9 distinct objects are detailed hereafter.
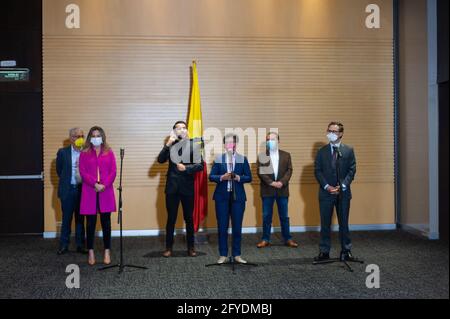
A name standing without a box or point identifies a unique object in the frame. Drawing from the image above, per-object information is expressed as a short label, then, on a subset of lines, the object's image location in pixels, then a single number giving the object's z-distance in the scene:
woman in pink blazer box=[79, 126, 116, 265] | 6.17
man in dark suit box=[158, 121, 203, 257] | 6.61
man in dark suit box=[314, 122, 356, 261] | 6.31
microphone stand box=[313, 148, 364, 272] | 6.18
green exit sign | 8.17
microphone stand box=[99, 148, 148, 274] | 5.77
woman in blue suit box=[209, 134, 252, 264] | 6.09
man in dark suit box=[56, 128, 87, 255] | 6.96
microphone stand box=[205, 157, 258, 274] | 5.98
